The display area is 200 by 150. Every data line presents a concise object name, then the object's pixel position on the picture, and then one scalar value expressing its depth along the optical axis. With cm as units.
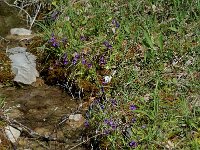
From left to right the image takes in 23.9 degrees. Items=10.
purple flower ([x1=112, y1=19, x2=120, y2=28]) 524
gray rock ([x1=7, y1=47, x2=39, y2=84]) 529
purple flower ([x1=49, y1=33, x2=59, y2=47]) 532
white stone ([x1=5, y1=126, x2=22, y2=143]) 431
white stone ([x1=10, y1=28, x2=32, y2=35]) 628
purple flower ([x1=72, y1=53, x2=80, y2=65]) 503
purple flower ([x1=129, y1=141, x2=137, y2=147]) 381
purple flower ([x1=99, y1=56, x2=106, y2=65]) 497
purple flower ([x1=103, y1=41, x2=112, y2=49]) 505
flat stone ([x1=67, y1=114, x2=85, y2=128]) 460
